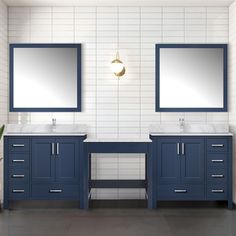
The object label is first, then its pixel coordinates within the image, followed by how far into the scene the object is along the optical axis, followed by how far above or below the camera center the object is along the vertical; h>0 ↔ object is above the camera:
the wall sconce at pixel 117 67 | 5.42 +0.74
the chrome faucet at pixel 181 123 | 5.45 -0.12
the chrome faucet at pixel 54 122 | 5.46 -0.11
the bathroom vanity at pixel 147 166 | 5.03 -0.73
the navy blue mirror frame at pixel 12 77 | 5.54 +0.59
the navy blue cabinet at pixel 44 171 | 5.04 -0.80
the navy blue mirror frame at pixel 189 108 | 5.53 +0.53
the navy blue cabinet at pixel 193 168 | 5.04 -0.75
